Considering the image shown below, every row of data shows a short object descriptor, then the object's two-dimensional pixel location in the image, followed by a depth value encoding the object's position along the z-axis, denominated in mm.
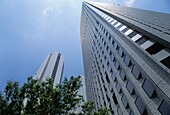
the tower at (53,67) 76435
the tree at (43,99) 8538
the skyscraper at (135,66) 7468
